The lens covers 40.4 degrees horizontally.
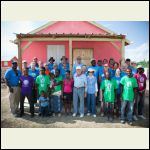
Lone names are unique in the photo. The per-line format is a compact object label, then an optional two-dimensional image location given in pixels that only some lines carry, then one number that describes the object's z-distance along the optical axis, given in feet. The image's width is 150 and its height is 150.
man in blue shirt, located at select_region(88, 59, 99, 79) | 25.54
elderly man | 23.27
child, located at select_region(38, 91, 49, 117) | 23.56
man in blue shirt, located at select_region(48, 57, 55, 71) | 26.68
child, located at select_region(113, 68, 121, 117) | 22.59
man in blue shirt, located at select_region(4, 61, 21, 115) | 23.65
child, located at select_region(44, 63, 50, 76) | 25.11
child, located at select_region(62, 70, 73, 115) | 23.98
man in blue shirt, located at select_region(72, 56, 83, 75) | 25.94
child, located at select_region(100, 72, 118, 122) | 21.93
